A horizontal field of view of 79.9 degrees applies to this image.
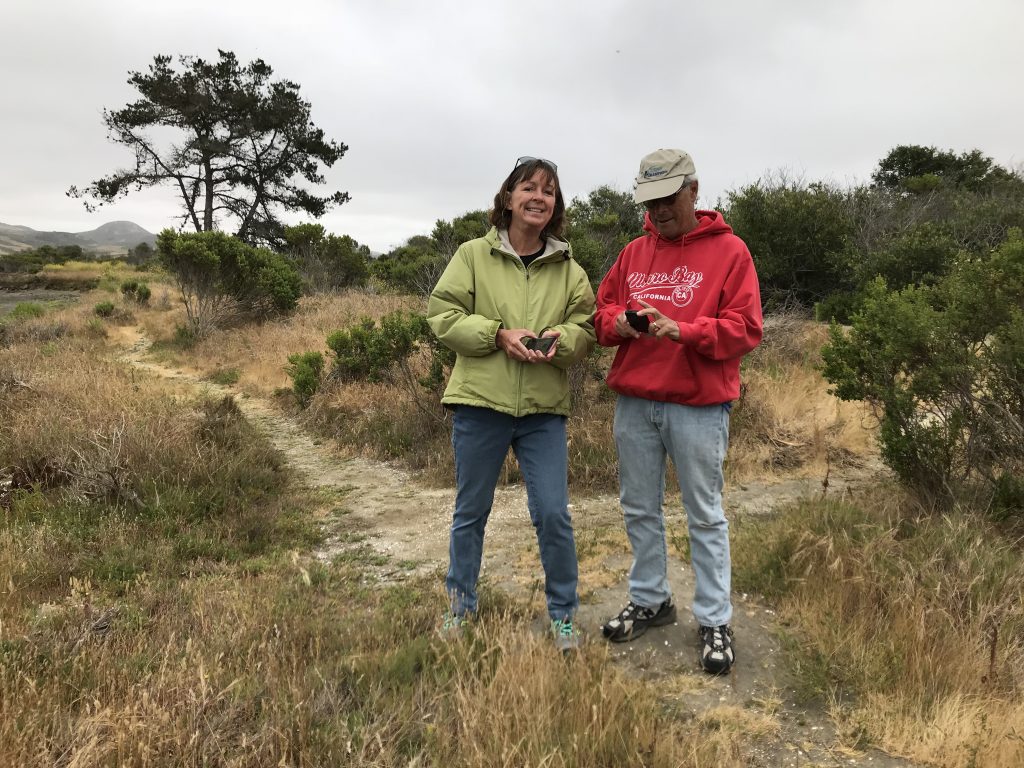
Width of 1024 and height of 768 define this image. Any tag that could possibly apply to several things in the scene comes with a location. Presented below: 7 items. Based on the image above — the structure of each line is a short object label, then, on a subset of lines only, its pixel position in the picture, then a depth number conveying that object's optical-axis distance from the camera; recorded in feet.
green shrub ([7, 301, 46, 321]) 53.42
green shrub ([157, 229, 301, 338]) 43.75
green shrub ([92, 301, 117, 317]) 56.80
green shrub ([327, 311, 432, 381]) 23.40
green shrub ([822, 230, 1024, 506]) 10.79
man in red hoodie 7.25
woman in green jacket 7.62
